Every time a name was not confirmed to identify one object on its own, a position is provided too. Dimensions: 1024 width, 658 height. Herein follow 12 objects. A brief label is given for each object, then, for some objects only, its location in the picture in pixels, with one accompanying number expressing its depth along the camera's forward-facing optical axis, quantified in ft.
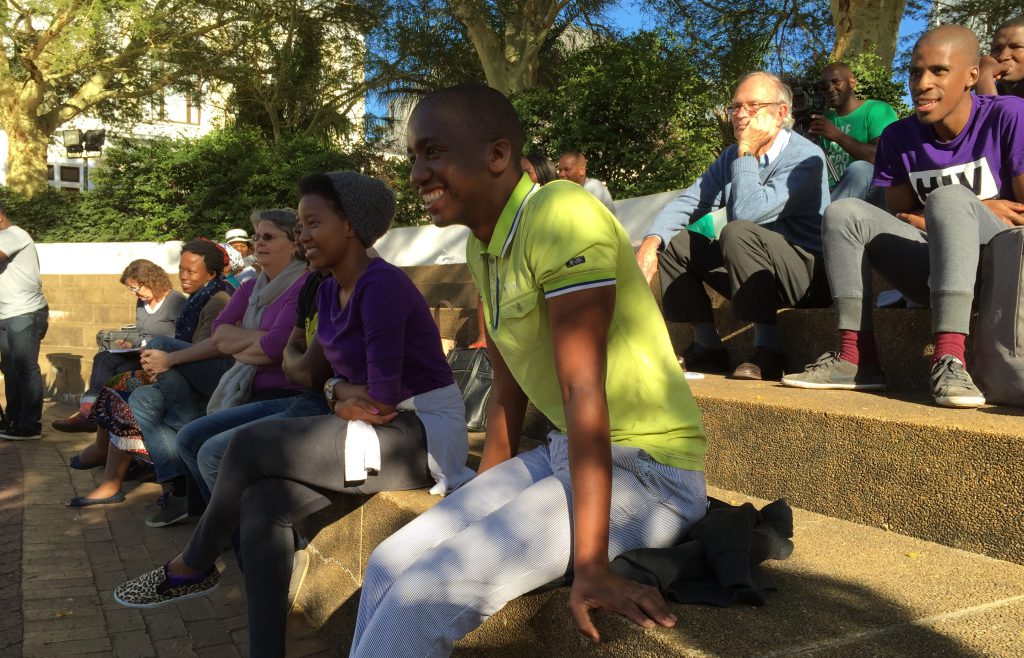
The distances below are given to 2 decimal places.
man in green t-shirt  16.71
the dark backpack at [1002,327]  9.99
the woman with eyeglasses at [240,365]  14.97
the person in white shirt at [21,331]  27.07
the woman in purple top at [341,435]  10.45
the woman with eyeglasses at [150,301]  23.26
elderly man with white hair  14.51
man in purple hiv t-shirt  12.18
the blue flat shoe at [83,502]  19.21
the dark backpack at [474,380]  16.40
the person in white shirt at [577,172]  22.03
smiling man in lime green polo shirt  6.69
